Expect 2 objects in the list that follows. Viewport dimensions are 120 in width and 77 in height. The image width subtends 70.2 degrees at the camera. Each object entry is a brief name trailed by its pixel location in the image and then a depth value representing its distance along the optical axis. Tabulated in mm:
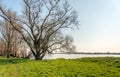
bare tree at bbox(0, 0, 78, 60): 14934
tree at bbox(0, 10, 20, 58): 22025
